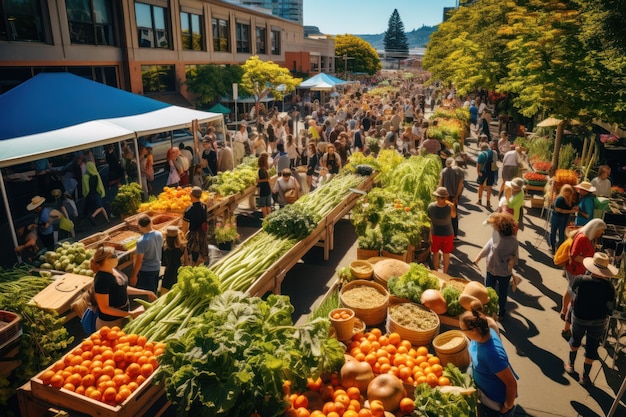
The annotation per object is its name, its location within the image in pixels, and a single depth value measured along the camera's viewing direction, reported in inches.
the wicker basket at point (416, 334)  206.1
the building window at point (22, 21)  621.0
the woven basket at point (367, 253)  318.0
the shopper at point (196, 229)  304.5
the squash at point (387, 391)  161.5
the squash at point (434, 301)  226.8
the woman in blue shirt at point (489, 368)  162.7
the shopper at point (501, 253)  261.6
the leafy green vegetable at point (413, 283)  234.2
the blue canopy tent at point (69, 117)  376.2
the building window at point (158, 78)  947.3
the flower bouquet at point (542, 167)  538.6
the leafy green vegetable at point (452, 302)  231.6
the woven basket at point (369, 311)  226.5
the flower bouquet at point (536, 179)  494.6
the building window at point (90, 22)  735.7
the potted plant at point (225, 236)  379.9
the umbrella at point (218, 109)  946.1
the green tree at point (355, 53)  3169.3
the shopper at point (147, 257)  263.1
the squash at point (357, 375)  171.3
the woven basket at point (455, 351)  191.0
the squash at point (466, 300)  214.4
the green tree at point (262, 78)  1143.6
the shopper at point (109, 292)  213.2
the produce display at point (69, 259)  281.6
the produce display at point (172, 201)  385.7
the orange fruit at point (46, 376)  174.1
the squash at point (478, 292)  222.7
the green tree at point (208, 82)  1077.8
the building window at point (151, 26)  912.3
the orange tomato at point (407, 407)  162.3
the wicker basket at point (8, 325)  189.2
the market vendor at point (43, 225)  343.0
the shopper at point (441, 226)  317.4
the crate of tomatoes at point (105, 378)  165.3
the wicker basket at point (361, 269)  266.1
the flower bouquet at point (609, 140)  626.5
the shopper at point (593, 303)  223.1
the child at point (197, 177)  463.8
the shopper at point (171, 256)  266.7
